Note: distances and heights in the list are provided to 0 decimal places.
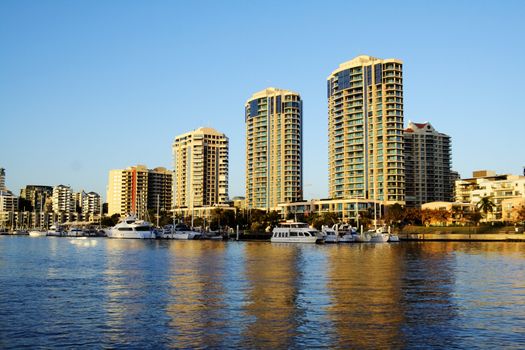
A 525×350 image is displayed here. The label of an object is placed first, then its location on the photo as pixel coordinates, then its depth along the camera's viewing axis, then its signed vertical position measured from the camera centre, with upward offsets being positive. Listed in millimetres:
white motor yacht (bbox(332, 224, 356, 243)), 170750 -7207
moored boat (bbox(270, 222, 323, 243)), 164500 -6973
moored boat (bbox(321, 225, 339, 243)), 166875 -7369
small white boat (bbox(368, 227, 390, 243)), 170625 -8113
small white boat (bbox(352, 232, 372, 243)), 172100 -8262
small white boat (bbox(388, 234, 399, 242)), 174125 -8617
